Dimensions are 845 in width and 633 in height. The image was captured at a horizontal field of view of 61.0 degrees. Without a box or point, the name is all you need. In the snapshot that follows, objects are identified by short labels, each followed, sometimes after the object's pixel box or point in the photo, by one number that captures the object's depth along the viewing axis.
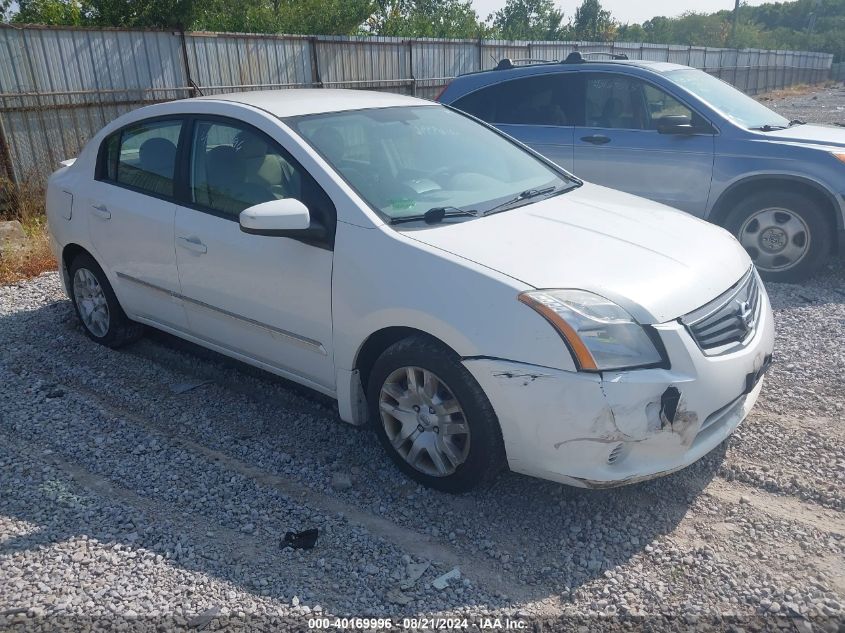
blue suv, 6.14
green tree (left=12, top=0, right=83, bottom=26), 15.43
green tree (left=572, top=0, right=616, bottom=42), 50.72
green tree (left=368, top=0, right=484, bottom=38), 23.58
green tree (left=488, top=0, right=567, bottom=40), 46.62
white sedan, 2.91
